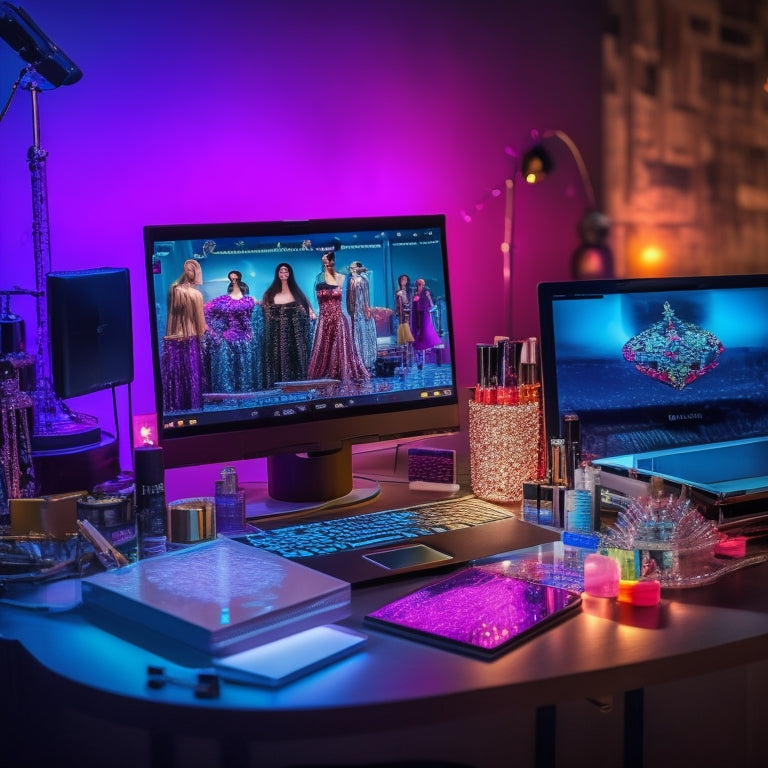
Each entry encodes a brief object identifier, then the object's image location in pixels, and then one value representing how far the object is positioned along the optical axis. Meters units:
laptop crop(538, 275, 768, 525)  1.72
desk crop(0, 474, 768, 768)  0.98
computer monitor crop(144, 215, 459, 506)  1.61
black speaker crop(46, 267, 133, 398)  1.48
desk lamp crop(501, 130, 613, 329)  2.10
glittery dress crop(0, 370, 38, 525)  1.44
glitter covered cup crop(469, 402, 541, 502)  1.75
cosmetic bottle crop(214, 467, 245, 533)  1.58
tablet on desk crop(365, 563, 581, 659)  1.11
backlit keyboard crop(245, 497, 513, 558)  1.44
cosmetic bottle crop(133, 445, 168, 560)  1.47
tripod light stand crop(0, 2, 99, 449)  1.54
